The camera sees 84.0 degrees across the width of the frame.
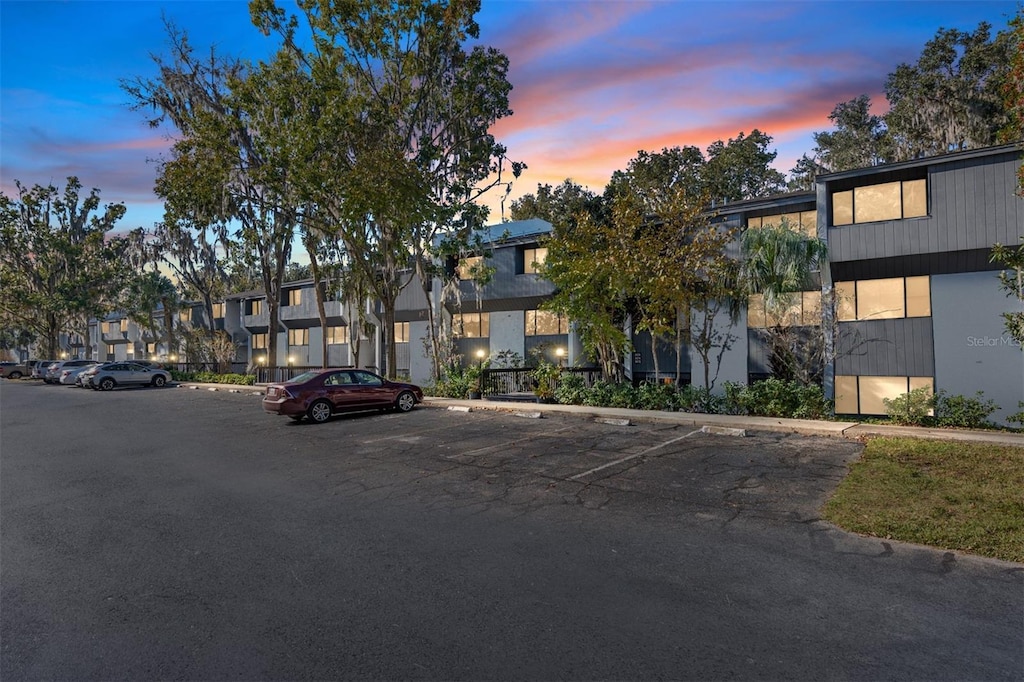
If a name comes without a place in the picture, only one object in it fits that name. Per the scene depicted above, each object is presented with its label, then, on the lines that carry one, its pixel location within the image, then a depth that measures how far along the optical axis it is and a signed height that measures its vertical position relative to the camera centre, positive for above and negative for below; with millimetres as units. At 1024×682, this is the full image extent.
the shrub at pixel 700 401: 17156 -1902
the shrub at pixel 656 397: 17859 -1834
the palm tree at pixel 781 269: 18891 +2286
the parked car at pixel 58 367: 40491 -1023
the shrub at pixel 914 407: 14781 -1891
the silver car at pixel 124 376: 33250 -1525
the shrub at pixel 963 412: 14422 -2030
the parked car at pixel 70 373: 39312 -1430
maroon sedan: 16619 -1484
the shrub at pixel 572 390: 20094 -1720
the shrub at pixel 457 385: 23219 -1693
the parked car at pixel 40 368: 44156 -1197
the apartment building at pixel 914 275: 17672 +2063
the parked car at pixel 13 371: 52469 -1588
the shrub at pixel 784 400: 15844 -1817
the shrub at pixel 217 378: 34531 -1892
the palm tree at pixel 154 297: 48750 +4698
